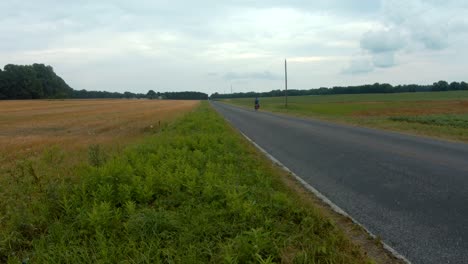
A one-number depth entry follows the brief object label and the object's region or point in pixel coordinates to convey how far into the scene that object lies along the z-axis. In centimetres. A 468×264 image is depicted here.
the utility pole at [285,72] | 5472
